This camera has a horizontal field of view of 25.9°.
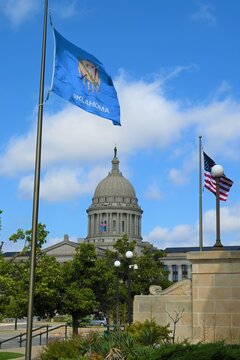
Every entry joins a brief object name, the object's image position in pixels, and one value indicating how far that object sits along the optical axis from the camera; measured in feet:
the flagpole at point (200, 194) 93.87
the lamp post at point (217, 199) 52.80
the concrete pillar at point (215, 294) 50.72
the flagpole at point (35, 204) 33.42
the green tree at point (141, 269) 210.32
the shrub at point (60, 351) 42.68
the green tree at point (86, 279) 127.54
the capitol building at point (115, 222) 440.58
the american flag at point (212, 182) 82.64
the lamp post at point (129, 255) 94.89
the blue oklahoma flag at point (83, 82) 40.96
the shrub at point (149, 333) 45.75
